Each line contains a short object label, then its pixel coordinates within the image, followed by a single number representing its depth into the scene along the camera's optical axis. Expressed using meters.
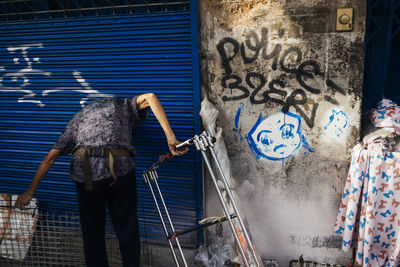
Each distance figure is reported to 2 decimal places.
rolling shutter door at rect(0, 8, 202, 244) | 3.71
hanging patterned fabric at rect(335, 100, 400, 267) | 3.19
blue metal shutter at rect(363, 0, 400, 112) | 3.56
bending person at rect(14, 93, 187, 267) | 3.06
